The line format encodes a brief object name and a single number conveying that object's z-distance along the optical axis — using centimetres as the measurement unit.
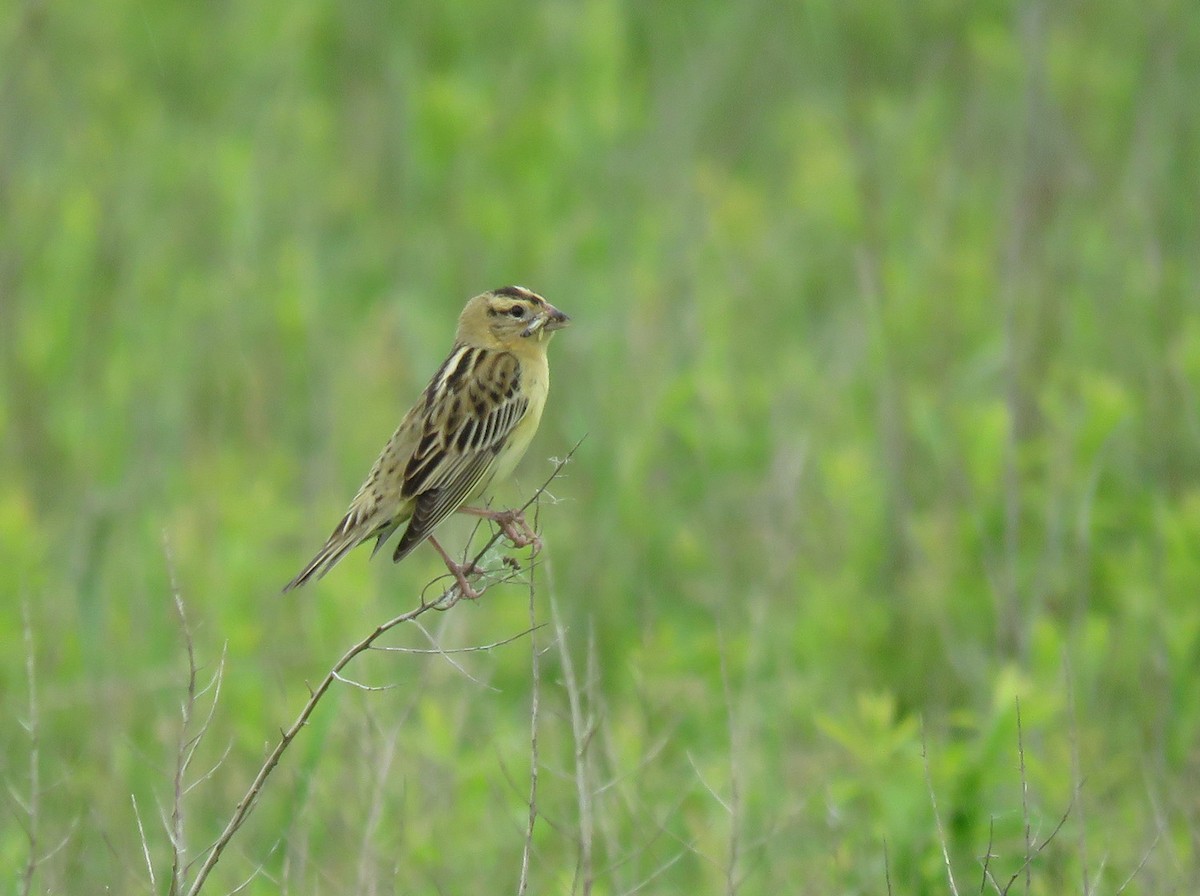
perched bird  1006
